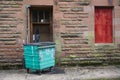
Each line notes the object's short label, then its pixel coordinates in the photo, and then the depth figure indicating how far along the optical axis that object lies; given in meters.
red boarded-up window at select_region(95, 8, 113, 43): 12.24
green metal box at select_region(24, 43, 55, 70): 10.27
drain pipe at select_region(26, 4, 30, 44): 11.71
